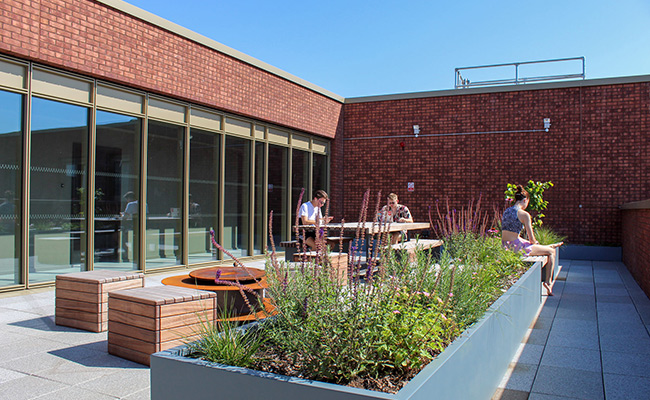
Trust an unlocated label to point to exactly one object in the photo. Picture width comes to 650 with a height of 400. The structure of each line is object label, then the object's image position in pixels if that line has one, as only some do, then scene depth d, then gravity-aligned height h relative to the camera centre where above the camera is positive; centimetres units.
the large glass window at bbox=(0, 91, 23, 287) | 612 +25
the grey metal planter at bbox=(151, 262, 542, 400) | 202 -74
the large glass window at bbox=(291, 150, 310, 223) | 1188 +73
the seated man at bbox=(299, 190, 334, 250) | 788 -12
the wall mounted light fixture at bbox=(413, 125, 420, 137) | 1330 +199
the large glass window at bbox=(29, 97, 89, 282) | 646 +21
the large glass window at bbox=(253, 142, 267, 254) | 1068 +15
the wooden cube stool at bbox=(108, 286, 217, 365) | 360 -81
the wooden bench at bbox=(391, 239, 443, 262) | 675 -61
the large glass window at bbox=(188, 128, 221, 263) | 892 +23
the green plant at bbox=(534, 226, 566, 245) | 1003 -60
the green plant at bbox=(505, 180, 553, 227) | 1091 +26
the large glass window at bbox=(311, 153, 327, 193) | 1294 +84
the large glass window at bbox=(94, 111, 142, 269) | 723 +22
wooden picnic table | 812 -34
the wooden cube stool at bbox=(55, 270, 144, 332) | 454 -82
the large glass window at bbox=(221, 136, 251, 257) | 975 +17
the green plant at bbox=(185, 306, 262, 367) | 246 -69
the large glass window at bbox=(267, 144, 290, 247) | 1109 +36
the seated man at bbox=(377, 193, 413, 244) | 1005 -17
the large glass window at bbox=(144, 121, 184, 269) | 809 +17
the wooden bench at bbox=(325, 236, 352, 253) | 862 -68
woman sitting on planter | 673 -36
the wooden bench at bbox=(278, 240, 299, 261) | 857 -72
